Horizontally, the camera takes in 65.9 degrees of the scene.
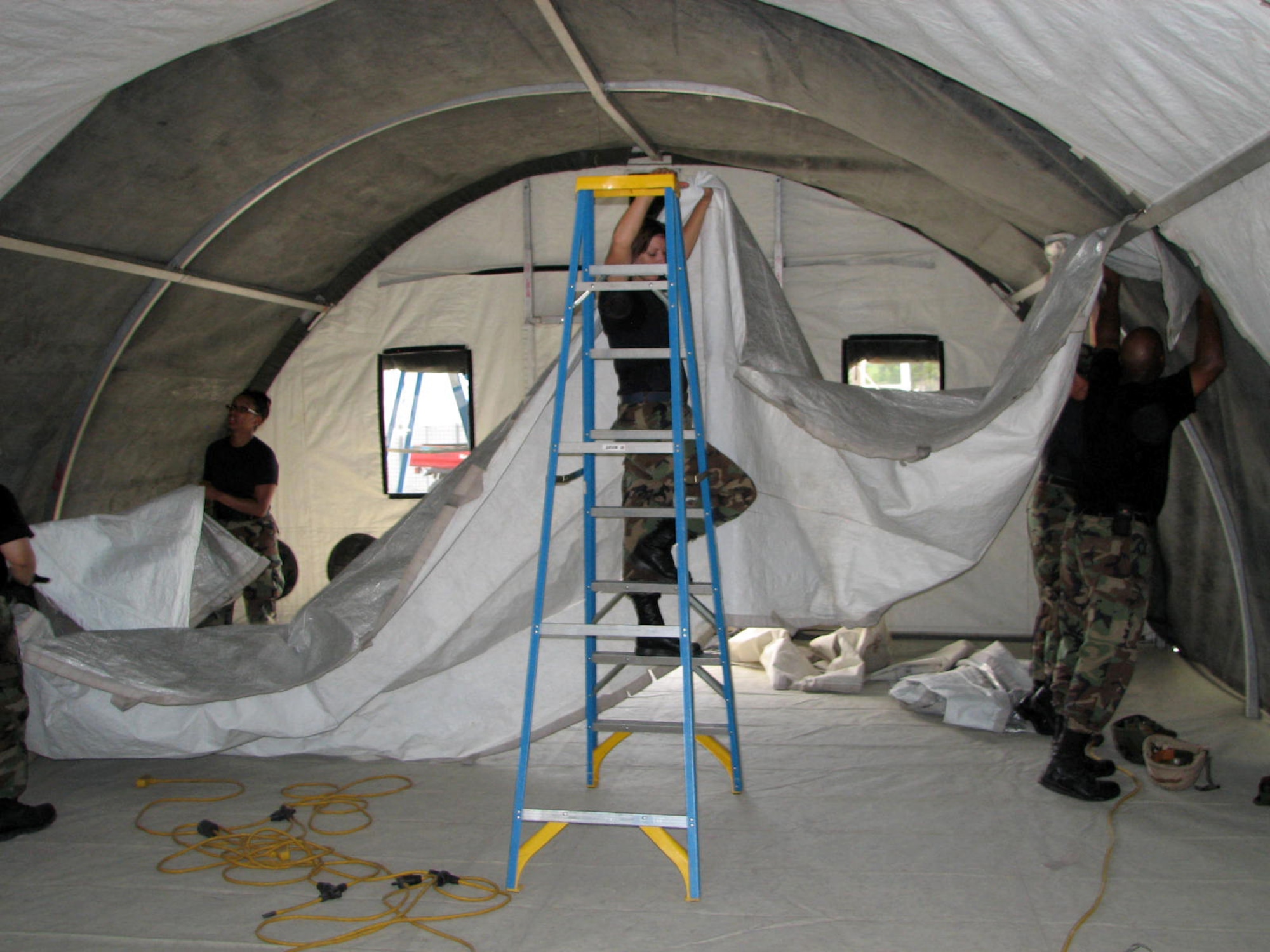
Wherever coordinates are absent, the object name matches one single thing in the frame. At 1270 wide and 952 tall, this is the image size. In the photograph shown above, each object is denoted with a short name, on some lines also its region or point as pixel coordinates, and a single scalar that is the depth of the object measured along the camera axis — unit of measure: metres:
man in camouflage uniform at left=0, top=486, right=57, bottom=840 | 3.01
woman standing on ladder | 3.22
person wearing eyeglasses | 4.79
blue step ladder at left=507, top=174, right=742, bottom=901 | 2.59
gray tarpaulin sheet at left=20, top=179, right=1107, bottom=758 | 3.27
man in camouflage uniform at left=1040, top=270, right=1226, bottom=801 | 3.23
